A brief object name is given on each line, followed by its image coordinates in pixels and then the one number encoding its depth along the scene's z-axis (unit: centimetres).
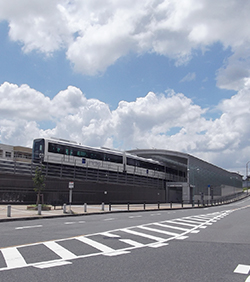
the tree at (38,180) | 2839
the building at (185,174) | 6366
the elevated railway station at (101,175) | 3369
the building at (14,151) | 6812
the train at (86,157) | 3588
